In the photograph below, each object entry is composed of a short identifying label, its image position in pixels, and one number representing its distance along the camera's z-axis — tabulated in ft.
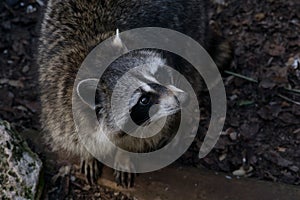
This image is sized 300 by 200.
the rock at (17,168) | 13.83
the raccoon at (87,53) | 13.34
